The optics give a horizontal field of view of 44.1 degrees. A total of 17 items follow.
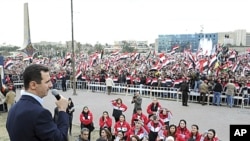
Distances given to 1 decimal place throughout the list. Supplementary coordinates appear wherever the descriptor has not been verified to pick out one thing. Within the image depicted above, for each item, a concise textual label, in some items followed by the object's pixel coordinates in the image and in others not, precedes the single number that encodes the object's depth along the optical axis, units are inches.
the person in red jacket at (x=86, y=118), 386.0
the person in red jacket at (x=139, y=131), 335.3
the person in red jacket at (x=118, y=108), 432.1
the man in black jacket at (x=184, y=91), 637.3
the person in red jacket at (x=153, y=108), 420.8
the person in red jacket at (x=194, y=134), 304.1
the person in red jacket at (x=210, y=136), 280.1
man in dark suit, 83.2
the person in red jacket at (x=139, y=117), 373.0
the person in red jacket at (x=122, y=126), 351.8
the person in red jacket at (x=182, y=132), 309.9
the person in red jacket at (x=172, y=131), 314.2
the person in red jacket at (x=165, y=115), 381.2
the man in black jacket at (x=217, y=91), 620.2
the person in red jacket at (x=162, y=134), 321.0
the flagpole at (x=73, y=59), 781.3
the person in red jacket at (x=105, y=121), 377.7
